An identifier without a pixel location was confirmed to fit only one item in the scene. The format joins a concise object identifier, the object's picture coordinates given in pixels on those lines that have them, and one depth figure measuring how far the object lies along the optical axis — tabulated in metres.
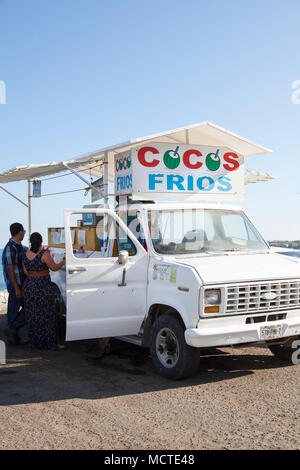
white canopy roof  7.64
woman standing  7.09
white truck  5.37
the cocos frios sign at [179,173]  7.63
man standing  7.85
